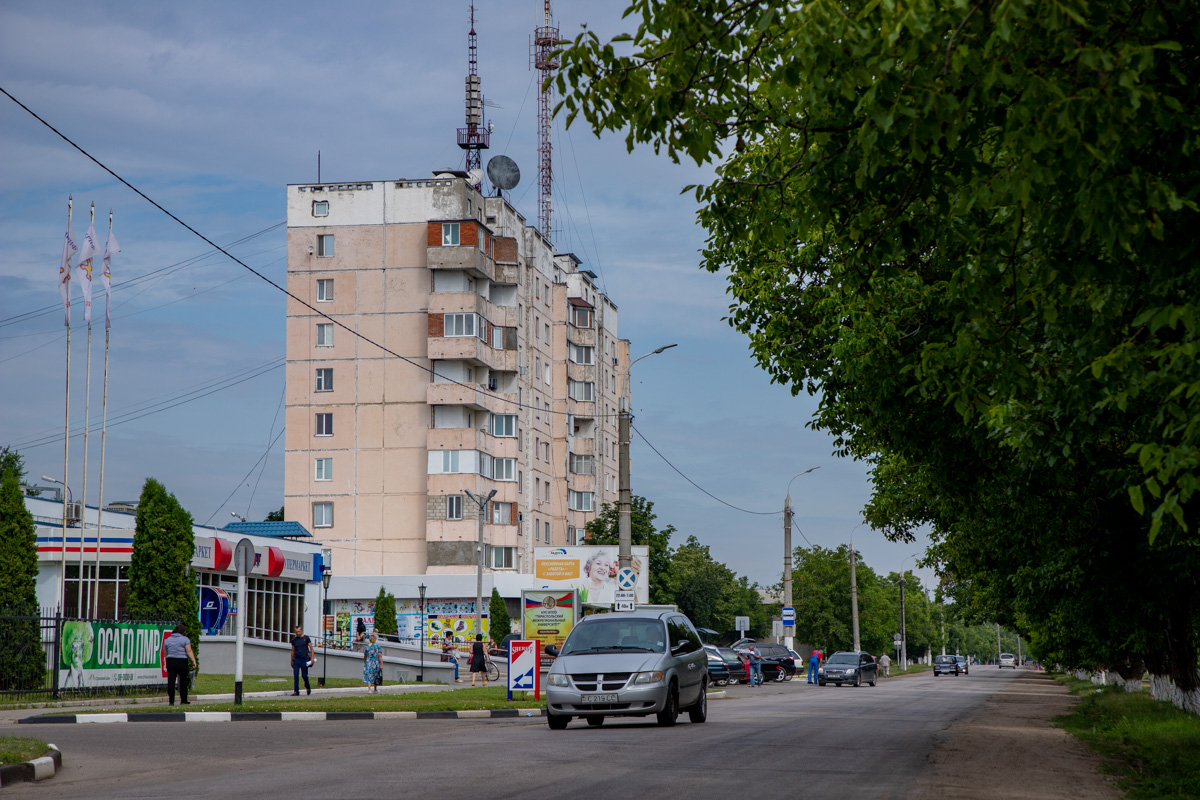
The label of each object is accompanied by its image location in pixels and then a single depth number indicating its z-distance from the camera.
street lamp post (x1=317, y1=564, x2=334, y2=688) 58.09
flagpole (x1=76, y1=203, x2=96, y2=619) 43.82
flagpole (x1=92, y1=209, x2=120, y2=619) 44.64
